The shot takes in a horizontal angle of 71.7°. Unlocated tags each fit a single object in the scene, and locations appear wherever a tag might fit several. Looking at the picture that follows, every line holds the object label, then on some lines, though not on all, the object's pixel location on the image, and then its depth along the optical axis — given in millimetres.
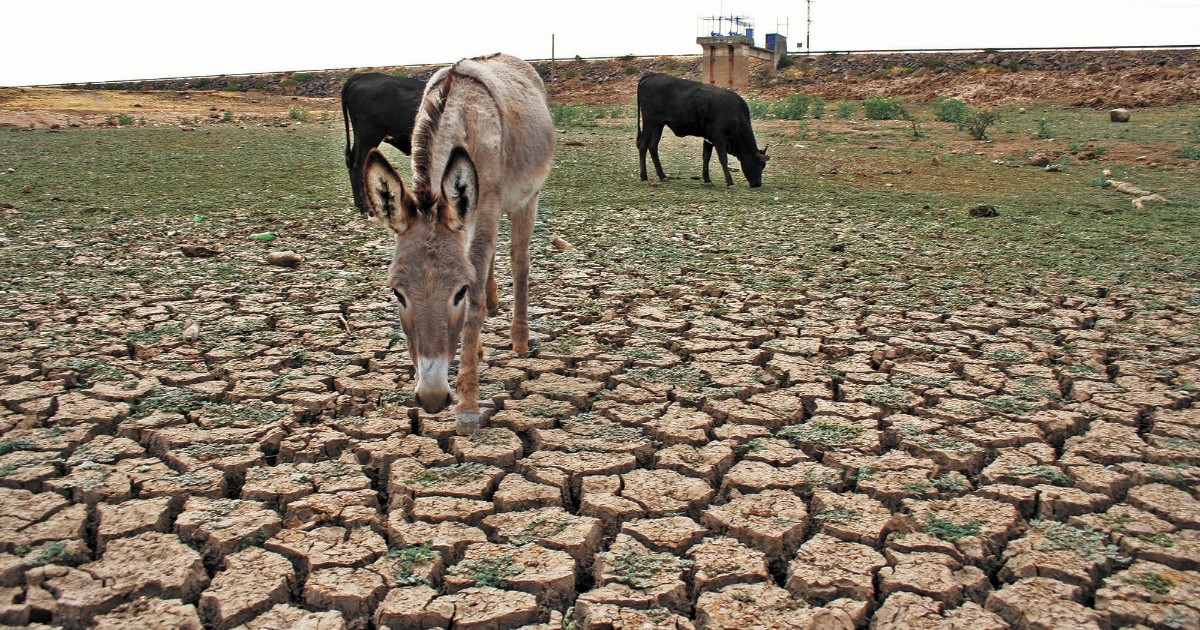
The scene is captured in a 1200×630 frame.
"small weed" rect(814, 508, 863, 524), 3357
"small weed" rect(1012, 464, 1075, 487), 3662
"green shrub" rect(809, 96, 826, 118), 26814
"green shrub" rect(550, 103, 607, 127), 25062
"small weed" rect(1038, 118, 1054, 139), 19219
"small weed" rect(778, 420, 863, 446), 4086
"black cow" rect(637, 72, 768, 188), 13852
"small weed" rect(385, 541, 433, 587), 2928
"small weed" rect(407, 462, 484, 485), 3652
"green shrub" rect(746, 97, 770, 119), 27422
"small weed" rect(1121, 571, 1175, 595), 2885
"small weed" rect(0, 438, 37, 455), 3809
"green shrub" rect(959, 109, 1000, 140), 19266
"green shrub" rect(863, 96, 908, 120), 26438
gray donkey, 3776
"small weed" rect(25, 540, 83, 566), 2951
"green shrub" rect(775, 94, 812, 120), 26875
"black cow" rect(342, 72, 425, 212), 10875
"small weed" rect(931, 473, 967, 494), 3625
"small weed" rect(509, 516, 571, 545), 3217
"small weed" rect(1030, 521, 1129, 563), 3090
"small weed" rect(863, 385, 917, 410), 4539
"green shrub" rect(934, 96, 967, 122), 23234
